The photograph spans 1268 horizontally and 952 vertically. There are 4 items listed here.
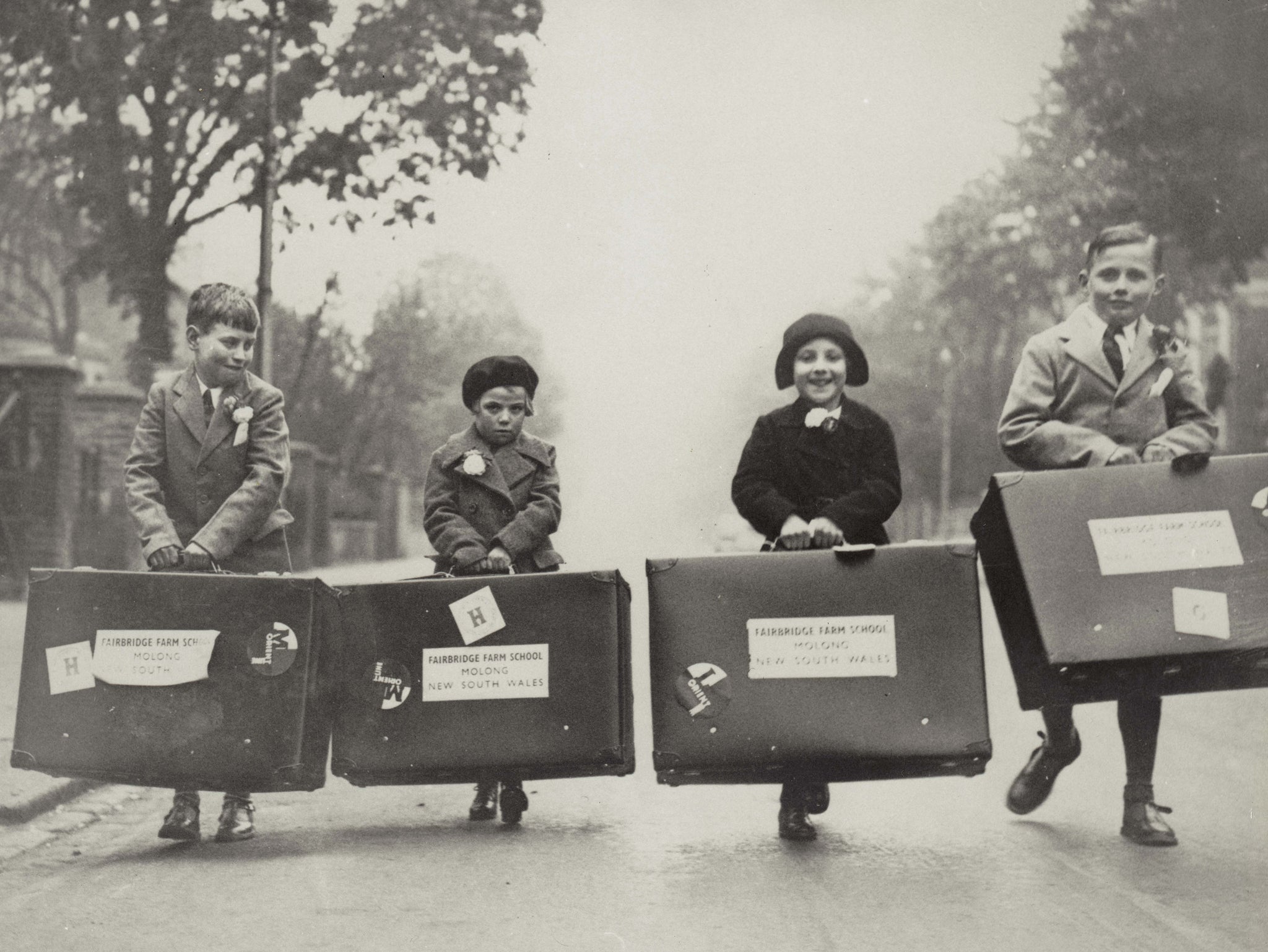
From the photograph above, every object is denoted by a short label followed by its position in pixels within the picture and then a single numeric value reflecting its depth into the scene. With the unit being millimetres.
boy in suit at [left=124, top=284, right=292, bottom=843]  4824
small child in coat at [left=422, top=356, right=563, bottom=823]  5105
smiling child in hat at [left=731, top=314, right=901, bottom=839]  4812
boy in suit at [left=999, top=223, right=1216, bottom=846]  4543
